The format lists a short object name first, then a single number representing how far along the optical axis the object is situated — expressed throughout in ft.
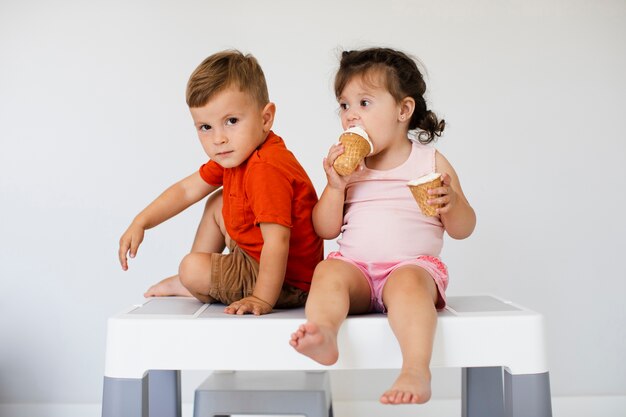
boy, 4.47
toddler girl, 4.24
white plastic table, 4.04
